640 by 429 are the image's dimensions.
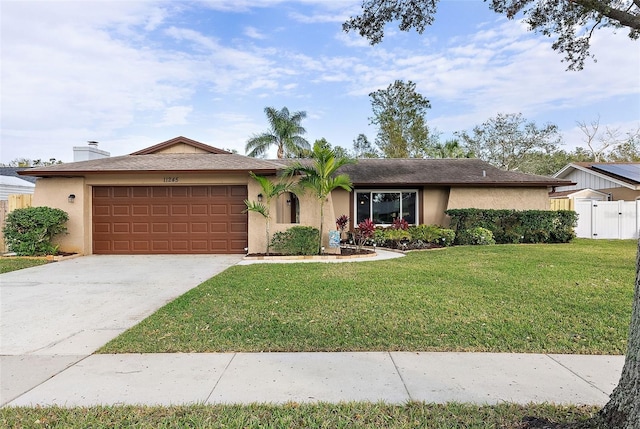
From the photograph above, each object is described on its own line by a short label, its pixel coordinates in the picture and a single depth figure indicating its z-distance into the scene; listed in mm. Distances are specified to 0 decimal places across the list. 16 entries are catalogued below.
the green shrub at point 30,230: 11508
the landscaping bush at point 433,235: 14195
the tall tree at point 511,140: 32250
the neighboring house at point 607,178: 18750
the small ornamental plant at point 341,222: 13144
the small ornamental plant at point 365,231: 13477
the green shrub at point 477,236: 14148
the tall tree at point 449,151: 31422
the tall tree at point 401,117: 32562
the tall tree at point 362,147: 38125
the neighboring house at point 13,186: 16906
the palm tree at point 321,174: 11516
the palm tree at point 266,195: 11750
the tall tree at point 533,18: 4863
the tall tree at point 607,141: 35375
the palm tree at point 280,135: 29984
